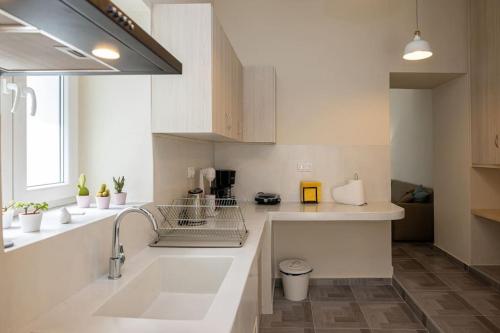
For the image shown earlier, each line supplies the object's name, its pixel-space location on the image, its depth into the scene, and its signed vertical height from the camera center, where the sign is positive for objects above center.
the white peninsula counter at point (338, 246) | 3.36 -0.76
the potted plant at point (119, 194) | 1.71 -0.13
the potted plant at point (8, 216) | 1.17 -0.16
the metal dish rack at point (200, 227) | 1.81 -0.36
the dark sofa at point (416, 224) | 4.64 -0.77
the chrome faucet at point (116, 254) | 1.32 -0.33
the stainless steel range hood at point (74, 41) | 0.65 +0.30
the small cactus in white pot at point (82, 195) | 1.60 -0.12
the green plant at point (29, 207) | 1.16 -0.13
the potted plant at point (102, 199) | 1.61 -0.14
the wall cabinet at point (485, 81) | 3.06 +0.75
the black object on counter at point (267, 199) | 3.16 -0.29
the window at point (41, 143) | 1.30 +0.11
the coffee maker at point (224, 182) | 3.05 -0.14
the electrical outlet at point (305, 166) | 3.38 +0.00
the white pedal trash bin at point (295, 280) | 3.00 -0.97
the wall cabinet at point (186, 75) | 1.84 +0.48
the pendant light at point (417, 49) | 2.66 +0.87
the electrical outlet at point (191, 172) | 2.60 -0.04
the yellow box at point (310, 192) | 3.25 -0.24
